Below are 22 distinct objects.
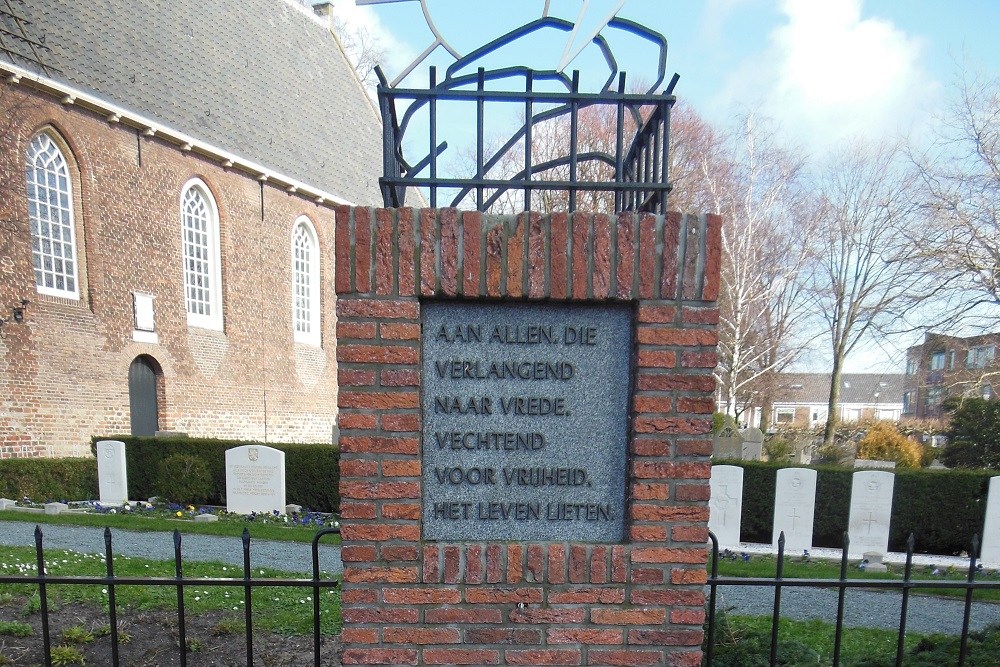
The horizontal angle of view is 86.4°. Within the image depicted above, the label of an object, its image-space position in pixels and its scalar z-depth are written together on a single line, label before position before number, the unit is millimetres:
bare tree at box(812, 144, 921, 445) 19438
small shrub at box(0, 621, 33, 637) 3762
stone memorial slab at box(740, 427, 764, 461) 11969
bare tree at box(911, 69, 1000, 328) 14477
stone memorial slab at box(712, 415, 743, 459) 11930
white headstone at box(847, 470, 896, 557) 7680
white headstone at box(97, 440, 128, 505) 9641
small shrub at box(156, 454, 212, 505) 9609
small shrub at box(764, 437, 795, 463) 13523
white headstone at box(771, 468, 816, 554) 7863
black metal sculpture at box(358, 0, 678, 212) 2018
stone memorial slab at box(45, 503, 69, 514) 8578
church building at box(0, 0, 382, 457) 10883
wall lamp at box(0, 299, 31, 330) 10492
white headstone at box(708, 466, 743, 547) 7836
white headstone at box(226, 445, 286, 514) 9016
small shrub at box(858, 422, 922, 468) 12828
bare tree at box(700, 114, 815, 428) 17781
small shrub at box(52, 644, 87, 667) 3402
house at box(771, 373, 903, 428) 51312
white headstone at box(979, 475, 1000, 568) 7570
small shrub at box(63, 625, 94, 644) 3664
